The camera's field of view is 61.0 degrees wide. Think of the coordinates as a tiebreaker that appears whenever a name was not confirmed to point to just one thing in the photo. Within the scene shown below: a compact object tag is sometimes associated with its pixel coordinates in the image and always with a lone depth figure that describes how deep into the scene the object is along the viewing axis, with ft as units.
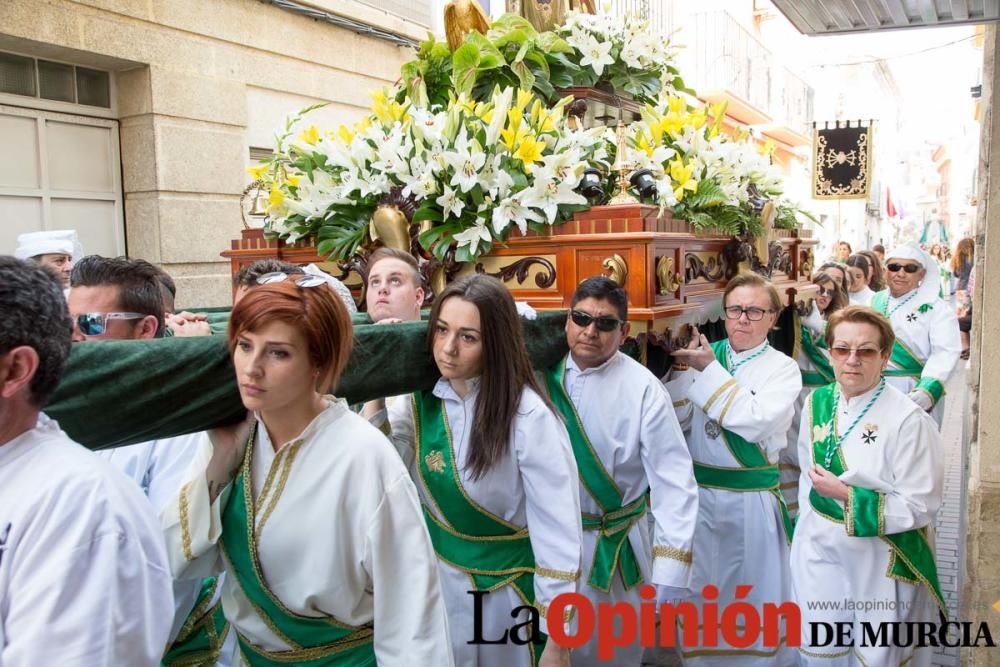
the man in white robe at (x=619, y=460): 9.79
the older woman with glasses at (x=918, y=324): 18.65
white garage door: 17.57
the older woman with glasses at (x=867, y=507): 10.03
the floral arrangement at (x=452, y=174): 10.58
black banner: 45.47
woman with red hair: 5.59
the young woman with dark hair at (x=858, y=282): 25.17
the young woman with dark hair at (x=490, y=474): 8.06
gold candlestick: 10.83
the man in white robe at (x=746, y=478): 12.20
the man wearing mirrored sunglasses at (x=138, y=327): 6.95
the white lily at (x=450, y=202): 10.65
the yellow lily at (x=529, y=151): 10.73
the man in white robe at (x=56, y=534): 3.87
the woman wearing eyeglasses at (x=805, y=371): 16.25
